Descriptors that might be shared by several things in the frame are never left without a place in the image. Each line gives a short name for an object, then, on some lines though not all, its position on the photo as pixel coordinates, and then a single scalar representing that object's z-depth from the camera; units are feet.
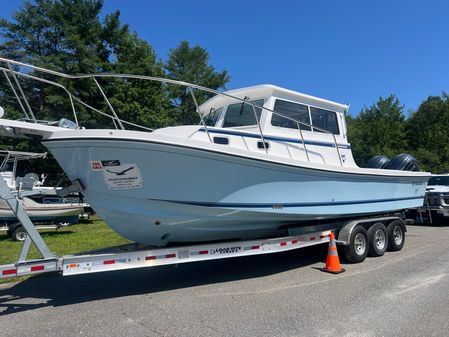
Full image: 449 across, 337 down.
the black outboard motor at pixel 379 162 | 30.53
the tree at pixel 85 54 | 63.46
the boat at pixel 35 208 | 36.35
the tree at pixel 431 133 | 105.09
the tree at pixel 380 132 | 115.75
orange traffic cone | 20.59
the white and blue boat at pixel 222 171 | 15.33
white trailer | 14.83
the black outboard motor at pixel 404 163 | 29.17
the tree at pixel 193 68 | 114.21
